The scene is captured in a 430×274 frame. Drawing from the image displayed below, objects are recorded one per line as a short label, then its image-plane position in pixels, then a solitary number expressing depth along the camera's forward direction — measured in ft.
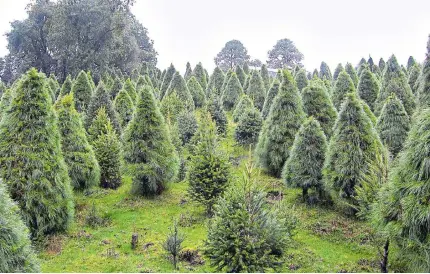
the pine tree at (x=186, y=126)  98.12
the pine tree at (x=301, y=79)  127.24
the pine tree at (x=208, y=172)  56.18
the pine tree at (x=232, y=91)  141.69
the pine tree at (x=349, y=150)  53.67
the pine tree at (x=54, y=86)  138.31
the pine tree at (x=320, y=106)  74.33
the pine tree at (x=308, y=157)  59.21
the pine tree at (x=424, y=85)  71.85
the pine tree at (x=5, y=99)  76.43
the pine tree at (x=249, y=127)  91.35
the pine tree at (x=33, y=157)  46.34
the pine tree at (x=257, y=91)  135.13
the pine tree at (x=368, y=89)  107.04
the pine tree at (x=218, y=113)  105.81
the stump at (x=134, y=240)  50.42
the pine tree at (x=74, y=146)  61.93
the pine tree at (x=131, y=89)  116.47
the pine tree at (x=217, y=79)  162.57
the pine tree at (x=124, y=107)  99.65
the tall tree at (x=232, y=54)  307.17
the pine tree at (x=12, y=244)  25.72
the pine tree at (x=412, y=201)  32.04
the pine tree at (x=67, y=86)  122.72
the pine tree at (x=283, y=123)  72.38
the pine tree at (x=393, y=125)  70.59
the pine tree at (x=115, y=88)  123.03
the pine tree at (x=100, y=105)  81.92
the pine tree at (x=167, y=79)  149.48
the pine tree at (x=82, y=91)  104.78
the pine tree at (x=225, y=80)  152.36
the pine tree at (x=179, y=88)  127.44
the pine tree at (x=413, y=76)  119.24
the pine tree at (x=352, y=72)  146.61
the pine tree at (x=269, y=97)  107.14
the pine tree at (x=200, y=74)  171.83
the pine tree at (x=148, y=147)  65.46
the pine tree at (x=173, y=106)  103.06
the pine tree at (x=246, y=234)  32.73
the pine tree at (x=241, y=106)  109.47
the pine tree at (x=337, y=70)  173.20
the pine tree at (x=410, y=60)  198.49
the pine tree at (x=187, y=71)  195.42
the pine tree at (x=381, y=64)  190.21
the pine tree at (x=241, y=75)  169.78
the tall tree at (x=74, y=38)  163.94
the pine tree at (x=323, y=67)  226.01
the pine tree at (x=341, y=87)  103.25
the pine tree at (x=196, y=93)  142.92
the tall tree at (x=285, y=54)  300.81
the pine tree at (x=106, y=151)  70.33
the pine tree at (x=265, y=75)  163.55
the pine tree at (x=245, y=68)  198.61
